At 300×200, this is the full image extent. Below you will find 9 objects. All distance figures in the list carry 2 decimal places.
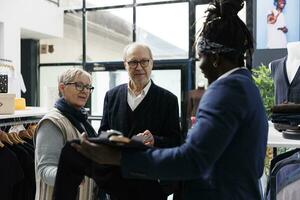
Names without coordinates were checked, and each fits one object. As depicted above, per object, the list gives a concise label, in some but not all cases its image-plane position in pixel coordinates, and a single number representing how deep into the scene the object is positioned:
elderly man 2.04
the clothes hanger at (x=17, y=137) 2.67
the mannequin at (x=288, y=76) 2.37
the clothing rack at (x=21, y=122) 2.65
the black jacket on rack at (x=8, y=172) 2.41
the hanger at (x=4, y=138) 2.55
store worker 0.95
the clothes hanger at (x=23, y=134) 2.83
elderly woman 1.75
